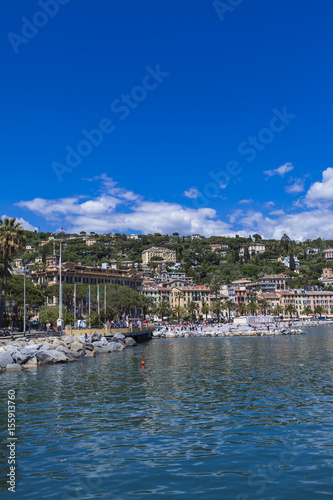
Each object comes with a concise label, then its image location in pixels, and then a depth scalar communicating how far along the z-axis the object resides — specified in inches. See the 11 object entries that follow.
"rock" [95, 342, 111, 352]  2156.6
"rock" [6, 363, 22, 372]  1413.6
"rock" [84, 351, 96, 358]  1931.5
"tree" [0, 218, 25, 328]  1964.8
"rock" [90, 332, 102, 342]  2370.8
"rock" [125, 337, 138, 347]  2618.1
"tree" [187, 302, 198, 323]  5935.0
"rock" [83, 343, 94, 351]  2035.4
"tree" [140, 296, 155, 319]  4470.2
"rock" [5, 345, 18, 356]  1513.7
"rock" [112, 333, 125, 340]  2597.9
